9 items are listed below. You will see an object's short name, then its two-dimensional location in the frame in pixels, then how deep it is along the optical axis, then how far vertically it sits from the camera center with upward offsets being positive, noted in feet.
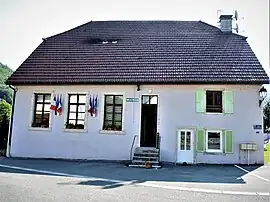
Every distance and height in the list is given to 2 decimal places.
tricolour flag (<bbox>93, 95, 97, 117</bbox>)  65.18 +6.07
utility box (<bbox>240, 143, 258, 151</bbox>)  59.11 -0.58
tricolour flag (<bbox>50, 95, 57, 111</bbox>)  66.64 +6.34
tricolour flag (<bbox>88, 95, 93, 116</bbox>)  65.21 +6.06
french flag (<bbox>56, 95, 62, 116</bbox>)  66.44 +6.05
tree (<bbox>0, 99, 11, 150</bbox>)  74.08 +2.80
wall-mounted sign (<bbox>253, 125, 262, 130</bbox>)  60.49 +3.03
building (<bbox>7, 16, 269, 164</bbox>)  61.31 +7.27
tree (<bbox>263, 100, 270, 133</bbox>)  119.65 +10.26
